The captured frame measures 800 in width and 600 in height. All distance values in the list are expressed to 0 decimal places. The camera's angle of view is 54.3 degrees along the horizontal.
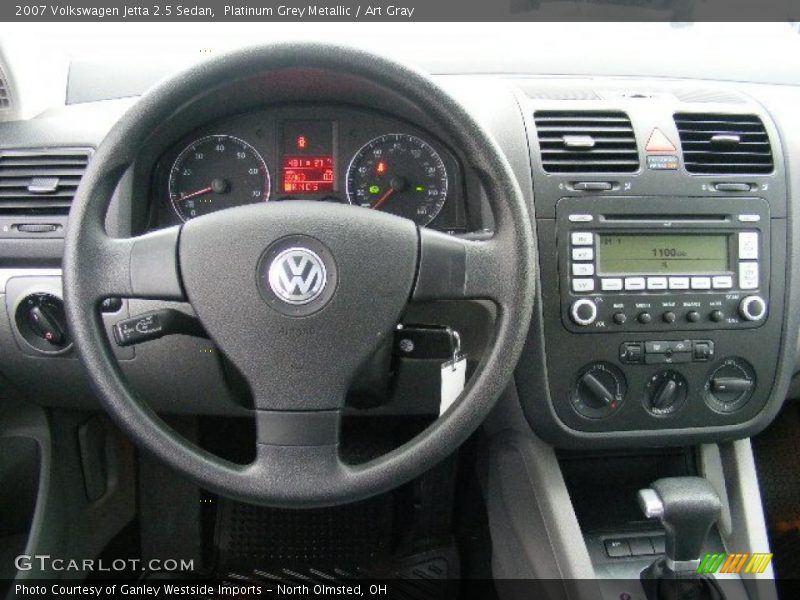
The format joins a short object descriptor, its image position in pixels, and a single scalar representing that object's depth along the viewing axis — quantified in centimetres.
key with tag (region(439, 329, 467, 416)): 108
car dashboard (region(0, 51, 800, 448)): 128
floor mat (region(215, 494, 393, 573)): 175
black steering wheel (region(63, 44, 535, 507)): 101
